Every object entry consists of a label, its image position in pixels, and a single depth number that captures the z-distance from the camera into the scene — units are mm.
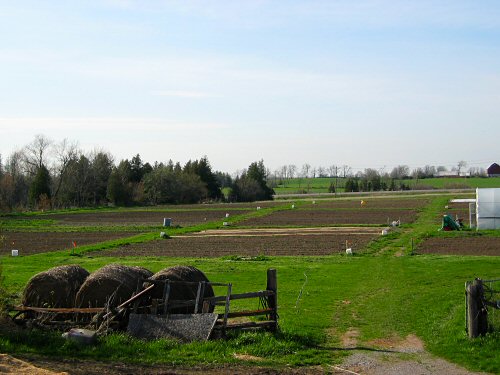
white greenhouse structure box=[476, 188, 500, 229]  49219
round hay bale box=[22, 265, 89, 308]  17891
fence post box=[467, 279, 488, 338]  14305
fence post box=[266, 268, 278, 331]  15947
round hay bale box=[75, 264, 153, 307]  17109
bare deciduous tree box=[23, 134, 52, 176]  134000
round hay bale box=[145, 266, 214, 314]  16891
